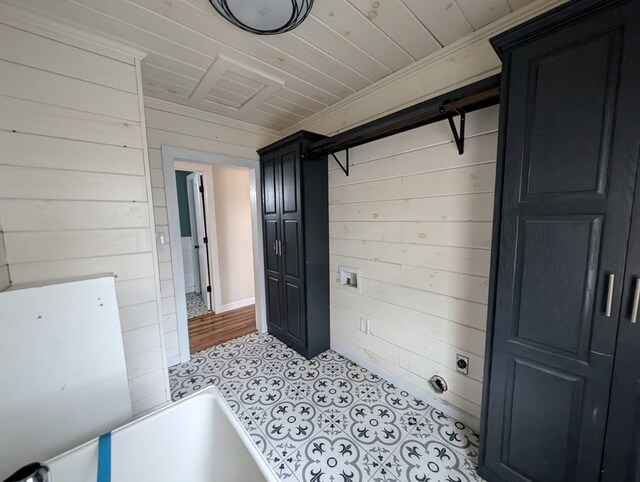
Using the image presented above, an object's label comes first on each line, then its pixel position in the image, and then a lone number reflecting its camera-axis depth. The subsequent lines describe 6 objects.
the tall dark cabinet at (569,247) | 0.85
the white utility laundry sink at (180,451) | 0.85
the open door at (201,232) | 3.78
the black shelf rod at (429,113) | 1.25
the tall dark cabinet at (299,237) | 2.31
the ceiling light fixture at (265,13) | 1.13
